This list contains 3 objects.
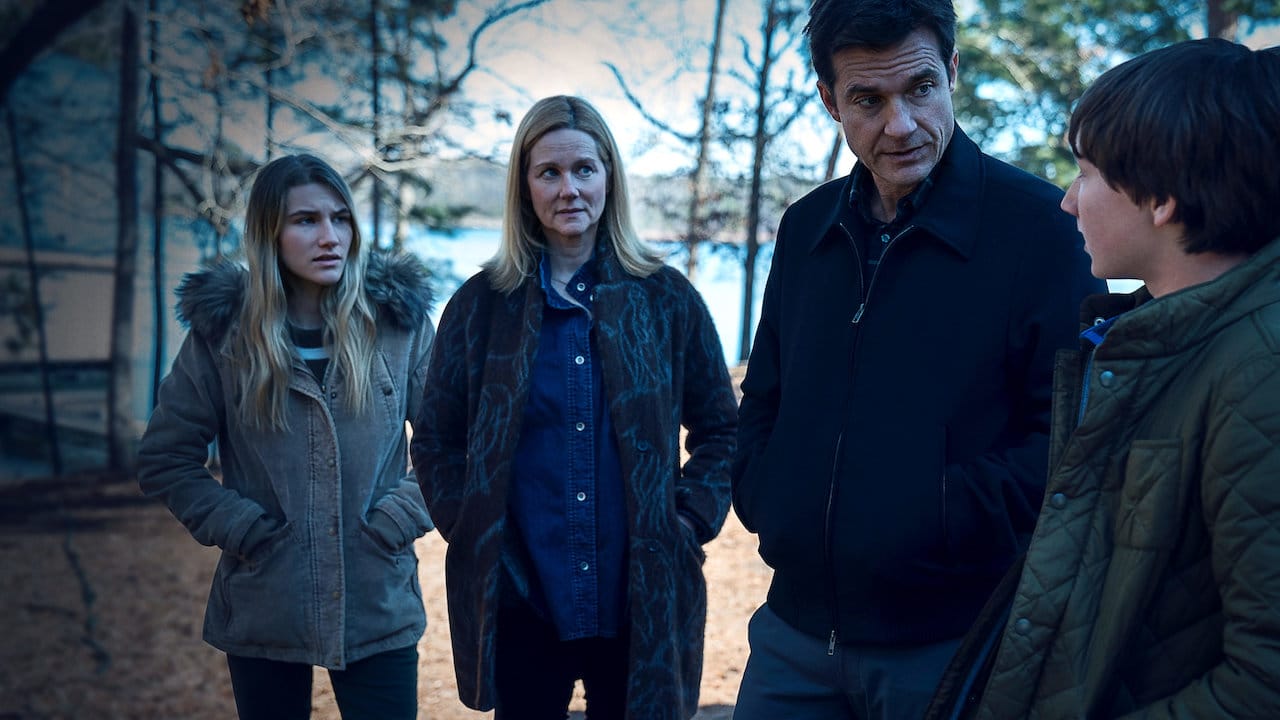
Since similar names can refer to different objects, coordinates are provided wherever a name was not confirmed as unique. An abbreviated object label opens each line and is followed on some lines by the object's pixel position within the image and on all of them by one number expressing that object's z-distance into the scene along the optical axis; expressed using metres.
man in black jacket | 1.62
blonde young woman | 2.57
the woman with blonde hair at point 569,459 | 2.35
